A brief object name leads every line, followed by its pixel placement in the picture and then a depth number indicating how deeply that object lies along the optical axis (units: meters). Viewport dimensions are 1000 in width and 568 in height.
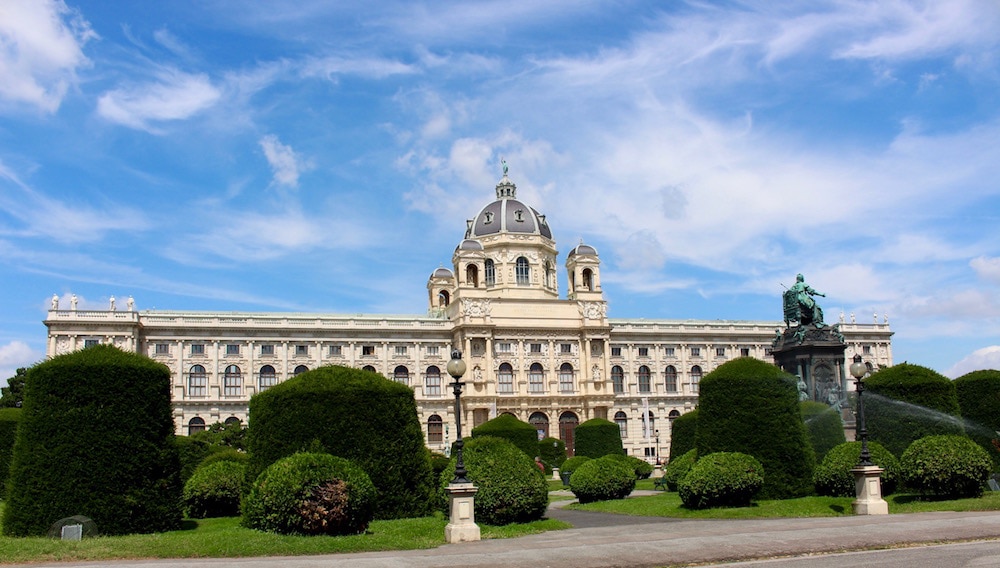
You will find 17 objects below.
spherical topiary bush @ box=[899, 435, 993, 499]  25.16
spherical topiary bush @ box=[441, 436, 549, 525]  22.67
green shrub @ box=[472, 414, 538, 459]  56.25
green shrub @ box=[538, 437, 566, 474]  61.50
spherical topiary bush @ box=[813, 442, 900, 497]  26.81
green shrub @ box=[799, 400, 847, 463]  32.83
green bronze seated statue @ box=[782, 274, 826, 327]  42.81
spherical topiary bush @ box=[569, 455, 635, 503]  32.25
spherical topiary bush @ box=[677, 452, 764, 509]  25.45
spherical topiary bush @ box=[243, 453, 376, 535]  18.56
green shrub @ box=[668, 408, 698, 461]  42.31
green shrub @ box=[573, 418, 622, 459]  58.66
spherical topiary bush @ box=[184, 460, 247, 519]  25.31
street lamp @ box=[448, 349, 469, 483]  20.30
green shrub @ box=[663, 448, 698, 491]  31.65
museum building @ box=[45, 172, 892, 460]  74.94
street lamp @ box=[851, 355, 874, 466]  24.66
